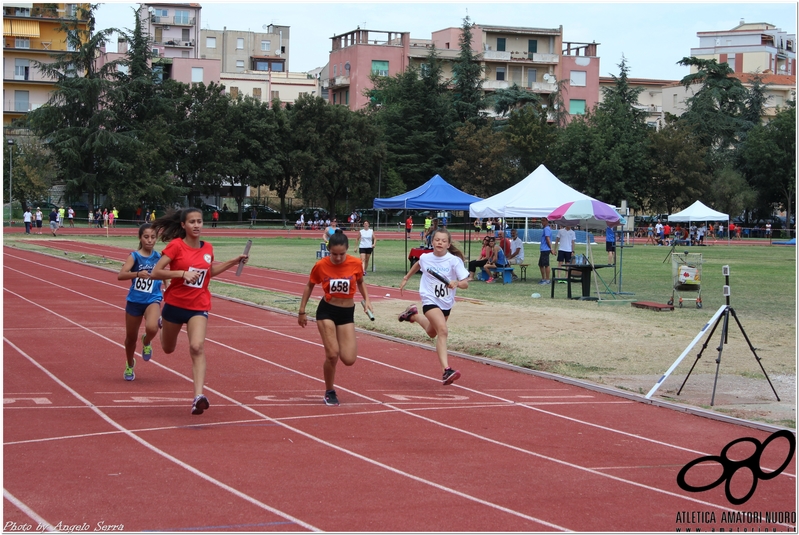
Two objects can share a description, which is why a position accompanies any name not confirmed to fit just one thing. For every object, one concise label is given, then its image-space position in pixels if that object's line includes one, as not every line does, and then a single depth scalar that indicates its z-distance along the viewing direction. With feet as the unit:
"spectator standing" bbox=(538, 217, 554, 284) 81.97
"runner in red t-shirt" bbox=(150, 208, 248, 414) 27.27
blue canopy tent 88.99
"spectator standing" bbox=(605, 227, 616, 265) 102.97
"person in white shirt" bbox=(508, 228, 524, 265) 87.86
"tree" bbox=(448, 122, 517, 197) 235.20
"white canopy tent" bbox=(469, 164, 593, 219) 80.02
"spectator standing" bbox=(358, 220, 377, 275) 90.02
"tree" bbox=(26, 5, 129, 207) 209.67
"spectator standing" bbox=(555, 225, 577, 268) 82.12
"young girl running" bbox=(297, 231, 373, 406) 29.25
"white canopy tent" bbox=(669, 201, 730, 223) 158.40
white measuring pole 29.99
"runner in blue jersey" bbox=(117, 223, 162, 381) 33.14
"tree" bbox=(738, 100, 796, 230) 230.07
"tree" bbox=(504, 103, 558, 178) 241.35
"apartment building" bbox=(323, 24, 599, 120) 295.28
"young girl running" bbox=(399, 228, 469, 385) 34.04
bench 82.19
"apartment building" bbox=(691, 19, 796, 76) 382.83
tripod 30.32
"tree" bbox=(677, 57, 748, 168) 255.50
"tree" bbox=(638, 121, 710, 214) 229.25
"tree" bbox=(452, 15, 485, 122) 259.19
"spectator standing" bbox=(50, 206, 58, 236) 163.12
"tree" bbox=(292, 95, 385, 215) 234.38
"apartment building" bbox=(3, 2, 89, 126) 268.41
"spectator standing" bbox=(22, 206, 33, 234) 168.36
